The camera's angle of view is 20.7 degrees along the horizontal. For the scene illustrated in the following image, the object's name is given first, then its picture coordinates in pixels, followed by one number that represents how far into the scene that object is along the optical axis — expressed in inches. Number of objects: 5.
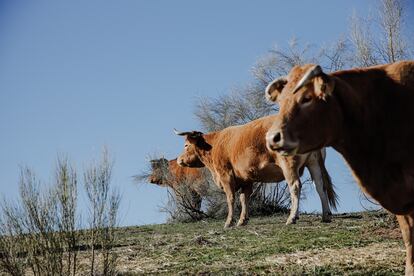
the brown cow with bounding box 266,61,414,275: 372.8
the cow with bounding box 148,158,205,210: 1563.7
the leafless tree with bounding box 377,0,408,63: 1245.9
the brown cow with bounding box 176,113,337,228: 997.4
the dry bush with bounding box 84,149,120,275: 550.9
